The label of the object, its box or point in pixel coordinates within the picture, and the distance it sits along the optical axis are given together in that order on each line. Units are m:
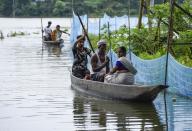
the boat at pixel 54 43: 32.86
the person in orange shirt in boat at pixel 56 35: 33.38
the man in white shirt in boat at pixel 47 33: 33.34
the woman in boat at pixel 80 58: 14.77
